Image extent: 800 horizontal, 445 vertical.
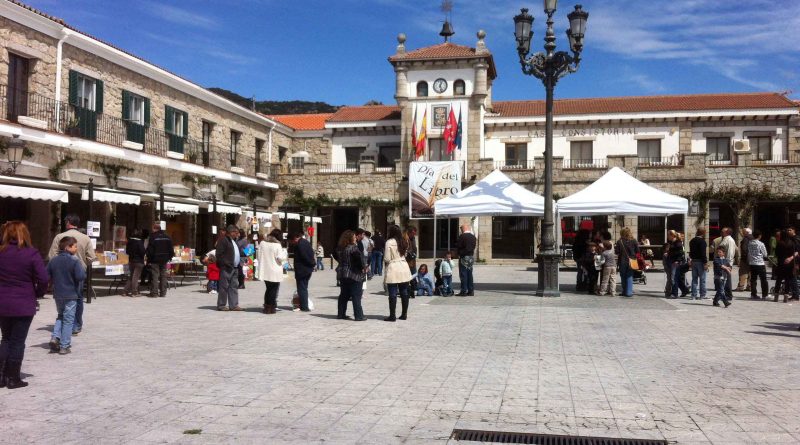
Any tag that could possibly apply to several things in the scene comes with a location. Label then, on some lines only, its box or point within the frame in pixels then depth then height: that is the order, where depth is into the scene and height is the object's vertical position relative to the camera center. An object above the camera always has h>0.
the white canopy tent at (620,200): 16.05 +1.05
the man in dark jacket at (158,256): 14.26 -0.43
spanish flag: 33.72 +5.16
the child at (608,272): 15.02 -0.71
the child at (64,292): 7.45 -0.66
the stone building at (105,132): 17.23 +3.40
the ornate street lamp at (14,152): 14.79 +1.96
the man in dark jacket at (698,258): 14.37 -0.35
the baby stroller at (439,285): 15.37 -1.09
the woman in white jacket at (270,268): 11.38 -0.53
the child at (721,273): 13.04 -0.63
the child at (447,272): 15.29 -0.76
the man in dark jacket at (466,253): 14.74 -0.30
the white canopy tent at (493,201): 16.22 +1.00
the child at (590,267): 15.63 -0.62
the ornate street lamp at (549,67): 14.53 +4.04
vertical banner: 32.47 +2.83
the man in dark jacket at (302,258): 11.48 -0.35
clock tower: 33.72 +7.82
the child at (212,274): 15.23 -0.89
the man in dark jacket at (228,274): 11.88 -0.68
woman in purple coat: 5.78 -0.51
